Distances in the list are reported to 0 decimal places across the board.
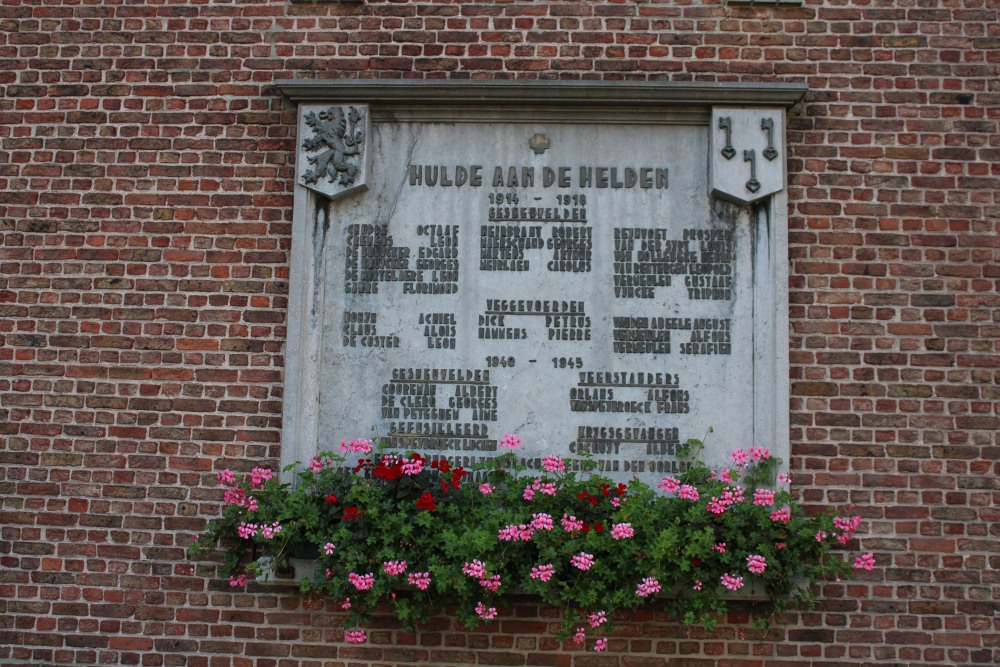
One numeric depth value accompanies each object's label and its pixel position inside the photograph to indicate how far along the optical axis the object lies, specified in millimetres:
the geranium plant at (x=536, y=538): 4273
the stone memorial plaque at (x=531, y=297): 4781
